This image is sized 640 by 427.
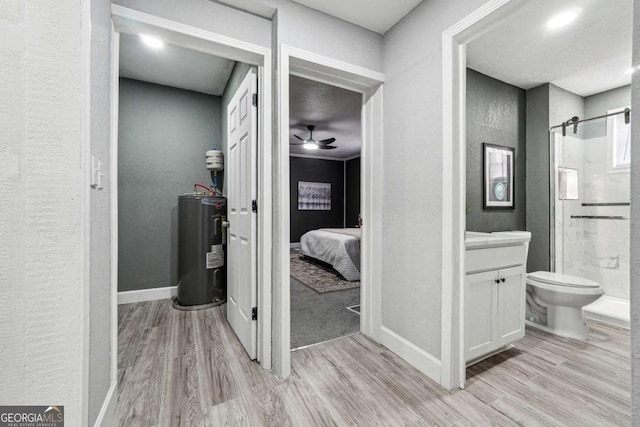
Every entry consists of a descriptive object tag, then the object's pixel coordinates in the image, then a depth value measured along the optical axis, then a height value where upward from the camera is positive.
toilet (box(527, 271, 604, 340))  2.23 -0.71
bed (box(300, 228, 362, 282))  4.09 -0.58
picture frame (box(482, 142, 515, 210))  2.72 +0.38
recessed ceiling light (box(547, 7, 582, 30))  1.92 +1.41
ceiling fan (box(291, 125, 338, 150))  5.12 +1.37
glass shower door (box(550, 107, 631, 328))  2.94 +0.13
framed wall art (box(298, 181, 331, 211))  7.51 +0.50
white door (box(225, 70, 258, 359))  1.97 -0.01
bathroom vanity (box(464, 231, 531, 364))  1.83 -0.55
